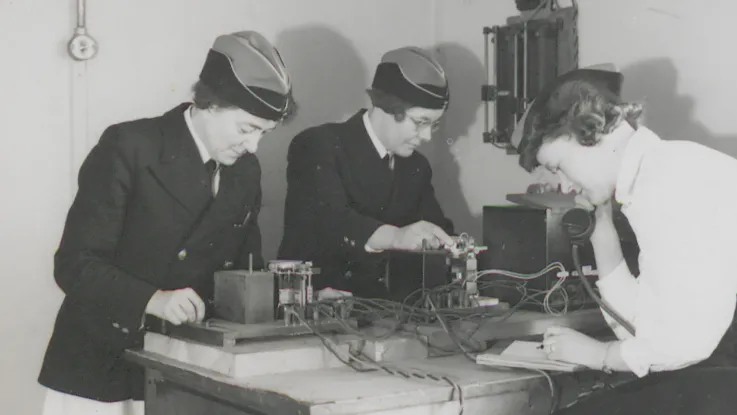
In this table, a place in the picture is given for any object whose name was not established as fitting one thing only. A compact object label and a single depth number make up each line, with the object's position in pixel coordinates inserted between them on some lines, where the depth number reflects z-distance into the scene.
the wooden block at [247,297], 4.17
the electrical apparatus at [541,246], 4.44
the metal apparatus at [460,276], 4.38
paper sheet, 3.97
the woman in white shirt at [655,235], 3.74
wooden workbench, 3.83
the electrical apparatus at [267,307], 4.13
